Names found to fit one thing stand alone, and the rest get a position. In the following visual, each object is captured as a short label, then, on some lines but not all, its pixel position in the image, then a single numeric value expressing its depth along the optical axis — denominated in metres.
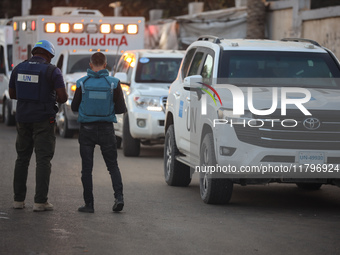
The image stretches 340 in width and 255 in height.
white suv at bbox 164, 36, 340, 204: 19.27
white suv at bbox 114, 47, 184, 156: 31.83
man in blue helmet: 19.36
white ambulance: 44.41
